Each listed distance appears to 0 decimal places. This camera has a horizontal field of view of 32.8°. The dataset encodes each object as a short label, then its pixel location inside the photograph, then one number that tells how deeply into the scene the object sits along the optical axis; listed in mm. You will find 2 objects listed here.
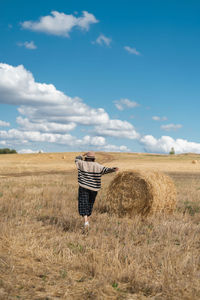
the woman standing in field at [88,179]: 8906
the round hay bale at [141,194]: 10797
